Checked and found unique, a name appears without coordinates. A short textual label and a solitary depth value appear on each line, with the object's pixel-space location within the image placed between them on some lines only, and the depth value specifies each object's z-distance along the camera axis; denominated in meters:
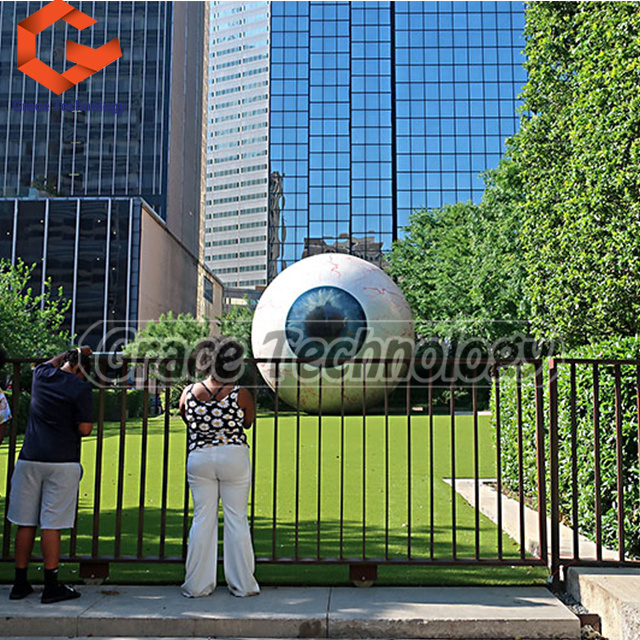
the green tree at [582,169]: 7.23
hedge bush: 5.93
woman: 5.10
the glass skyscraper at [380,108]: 75.75
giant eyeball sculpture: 20.89
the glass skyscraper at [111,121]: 67.81
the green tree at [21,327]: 26.94
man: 5.02
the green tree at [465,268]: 28.20
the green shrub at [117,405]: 29.14
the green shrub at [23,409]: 21.85
